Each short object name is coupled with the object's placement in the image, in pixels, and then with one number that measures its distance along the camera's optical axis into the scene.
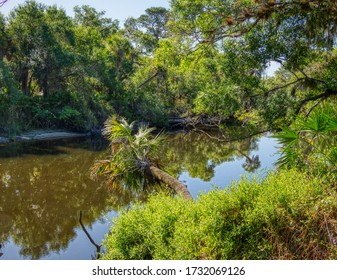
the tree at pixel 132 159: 10.85
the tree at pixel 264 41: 9.11
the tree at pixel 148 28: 40.12
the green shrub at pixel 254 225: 4.17
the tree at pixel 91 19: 42.01
